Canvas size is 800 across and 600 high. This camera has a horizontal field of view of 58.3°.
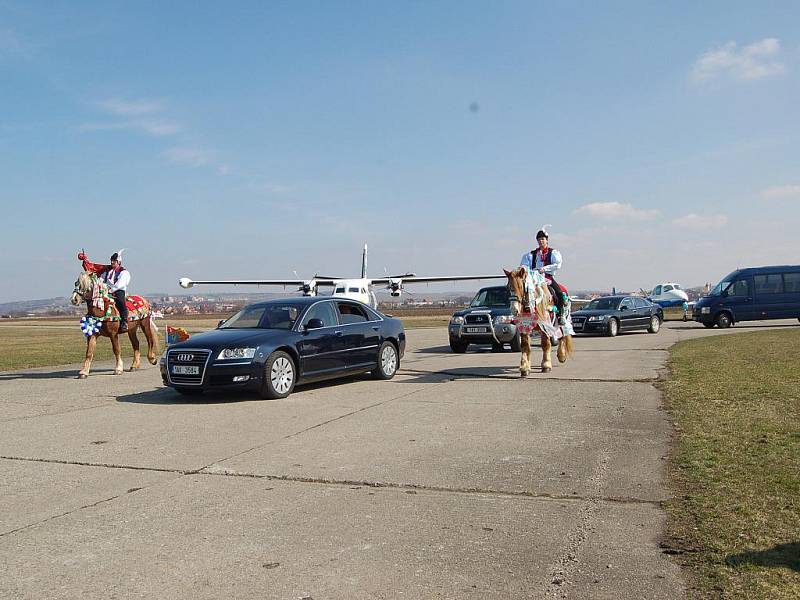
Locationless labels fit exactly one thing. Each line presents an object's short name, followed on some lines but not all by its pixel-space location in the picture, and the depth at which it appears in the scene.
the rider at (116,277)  14.45
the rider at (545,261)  13.33
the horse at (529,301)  12.83
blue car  10.33
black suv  18.20
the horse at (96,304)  14.05
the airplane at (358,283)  40.06
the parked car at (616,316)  26.64
